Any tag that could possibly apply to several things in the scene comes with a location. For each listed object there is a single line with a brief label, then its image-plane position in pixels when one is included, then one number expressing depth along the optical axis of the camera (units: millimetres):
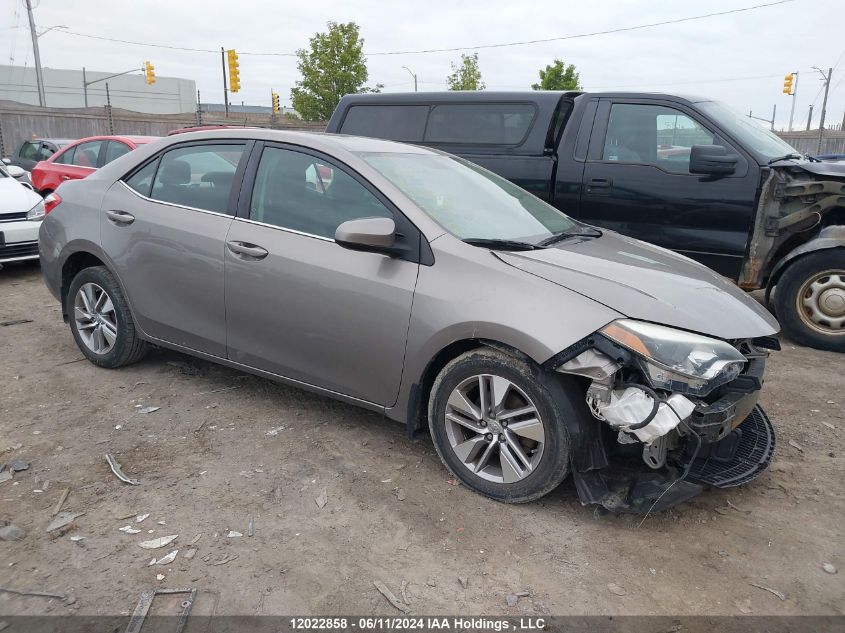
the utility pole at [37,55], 33875
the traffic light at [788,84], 34688
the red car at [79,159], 10617
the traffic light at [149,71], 34156
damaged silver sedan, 2828
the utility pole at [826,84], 33562
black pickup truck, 5504
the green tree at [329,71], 35188
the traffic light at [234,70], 29281
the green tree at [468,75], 39844
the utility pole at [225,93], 38062
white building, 62156
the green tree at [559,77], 31412
